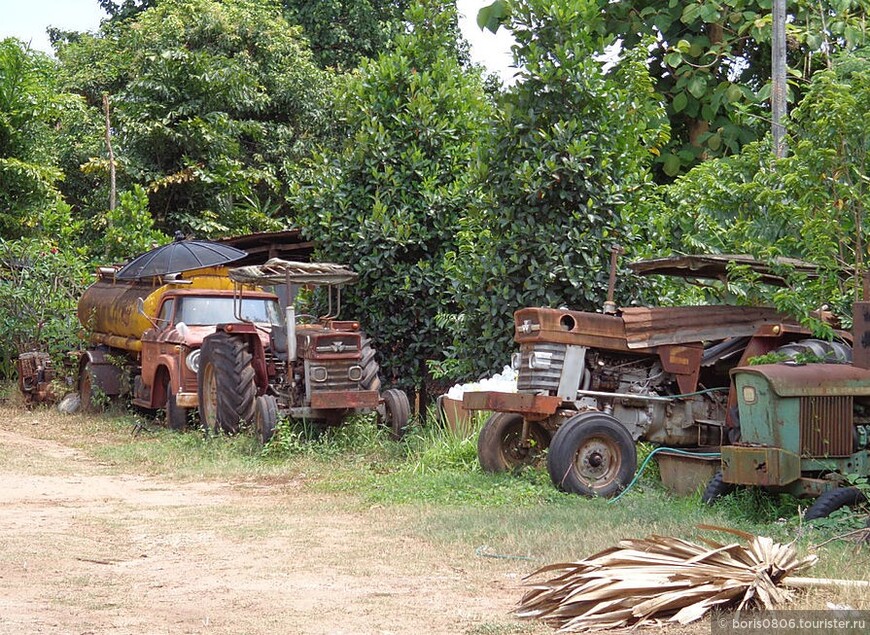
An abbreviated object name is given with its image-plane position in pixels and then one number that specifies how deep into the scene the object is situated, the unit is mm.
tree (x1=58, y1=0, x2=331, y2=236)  24625
